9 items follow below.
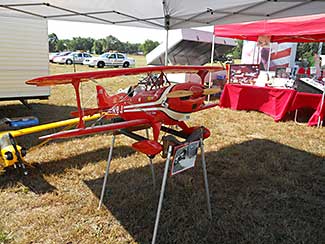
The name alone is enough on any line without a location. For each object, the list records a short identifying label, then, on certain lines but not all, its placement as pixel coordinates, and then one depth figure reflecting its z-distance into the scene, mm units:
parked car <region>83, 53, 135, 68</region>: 21717
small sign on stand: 1957
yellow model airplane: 2986
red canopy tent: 5508
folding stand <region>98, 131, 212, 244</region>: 1916
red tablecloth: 5734
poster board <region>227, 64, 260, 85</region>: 7038
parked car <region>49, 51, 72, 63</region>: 25141
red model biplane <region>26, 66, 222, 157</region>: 1857
